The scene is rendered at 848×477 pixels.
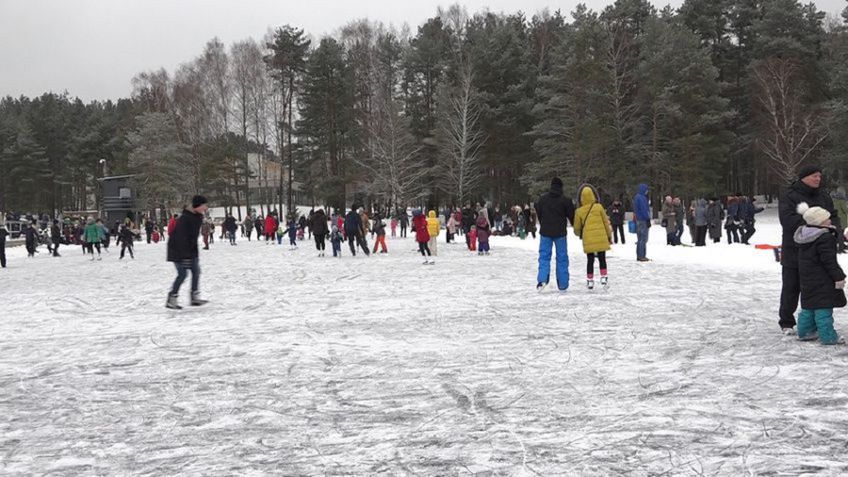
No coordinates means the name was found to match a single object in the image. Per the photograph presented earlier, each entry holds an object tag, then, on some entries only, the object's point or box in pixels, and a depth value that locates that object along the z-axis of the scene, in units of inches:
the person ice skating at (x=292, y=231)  1044.5
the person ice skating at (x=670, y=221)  776.9
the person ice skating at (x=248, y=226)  1499.8
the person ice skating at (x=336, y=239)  803.4
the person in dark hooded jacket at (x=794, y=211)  230.5
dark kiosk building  1967.3
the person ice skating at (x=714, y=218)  788.0
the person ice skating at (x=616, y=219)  868.0
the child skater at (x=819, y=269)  216.7
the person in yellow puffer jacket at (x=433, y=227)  734.5
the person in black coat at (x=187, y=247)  383.6
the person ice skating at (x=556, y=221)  385.1
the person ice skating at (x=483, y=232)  773.3
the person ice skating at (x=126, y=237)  914.1
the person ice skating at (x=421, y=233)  696.7
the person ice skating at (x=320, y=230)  844.0
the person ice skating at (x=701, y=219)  753.0
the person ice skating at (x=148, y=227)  1516.6
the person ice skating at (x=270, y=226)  1294.3
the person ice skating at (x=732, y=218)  777.6
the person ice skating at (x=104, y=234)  950.8
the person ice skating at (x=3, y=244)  788.6
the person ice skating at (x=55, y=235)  1067.9
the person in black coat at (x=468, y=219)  918.4
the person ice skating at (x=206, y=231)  1112.1
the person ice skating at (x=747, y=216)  768.3
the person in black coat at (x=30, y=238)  1073.8
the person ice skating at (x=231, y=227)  1295.5
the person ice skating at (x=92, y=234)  916.0
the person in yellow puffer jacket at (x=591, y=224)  389.4
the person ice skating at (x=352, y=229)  813.2
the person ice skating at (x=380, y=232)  861.8
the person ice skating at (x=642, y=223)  596.1
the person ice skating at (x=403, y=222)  1370.6
